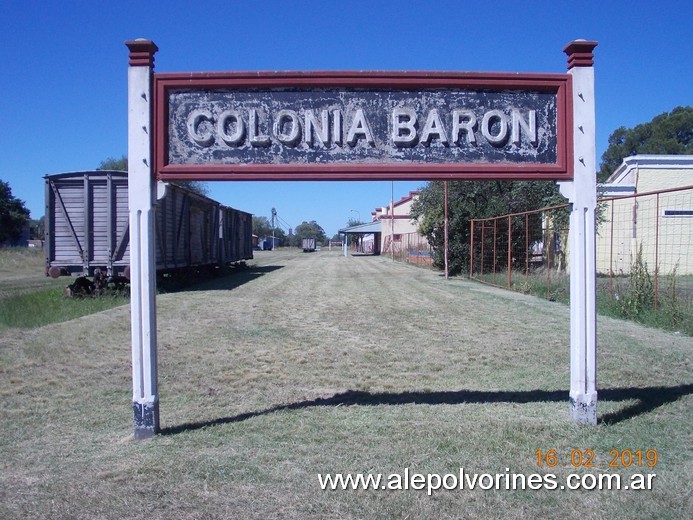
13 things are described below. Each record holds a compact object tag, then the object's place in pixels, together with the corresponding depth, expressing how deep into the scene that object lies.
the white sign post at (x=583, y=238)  5.34
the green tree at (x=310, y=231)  162.25
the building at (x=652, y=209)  20.77
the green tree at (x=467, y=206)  24.69
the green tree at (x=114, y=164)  65.68
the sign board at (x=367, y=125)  5.44
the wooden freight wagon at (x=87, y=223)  15.70
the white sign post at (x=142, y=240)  5.21
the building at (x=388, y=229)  59.50
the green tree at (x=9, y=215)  61.53
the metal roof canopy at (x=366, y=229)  67.38
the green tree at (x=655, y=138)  62.97
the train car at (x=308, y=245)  86.19
